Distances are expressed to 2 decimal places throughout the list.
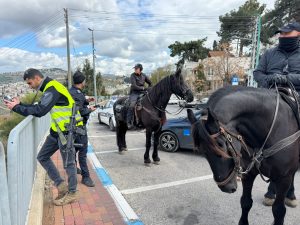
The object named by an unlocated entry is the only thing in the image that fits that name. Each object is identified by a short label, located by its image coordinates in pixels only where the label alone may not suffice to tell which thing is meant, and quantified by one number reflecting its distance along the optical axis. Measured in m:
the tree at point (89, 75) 55.41
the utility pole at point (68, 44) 26.86
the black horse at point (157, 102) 6.37
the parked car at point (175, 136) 8.02
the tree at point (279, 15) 35.75
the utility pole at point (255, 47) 21.03
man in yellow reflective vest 3.84
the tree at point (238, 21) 48.41
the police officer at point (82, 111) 5.11
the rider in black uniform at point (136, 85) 7.29
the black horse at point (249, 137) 2.37
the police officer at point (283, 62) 3.20
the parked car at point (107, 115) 12.64
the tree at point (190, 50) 65.81
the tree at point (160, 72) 69.76
